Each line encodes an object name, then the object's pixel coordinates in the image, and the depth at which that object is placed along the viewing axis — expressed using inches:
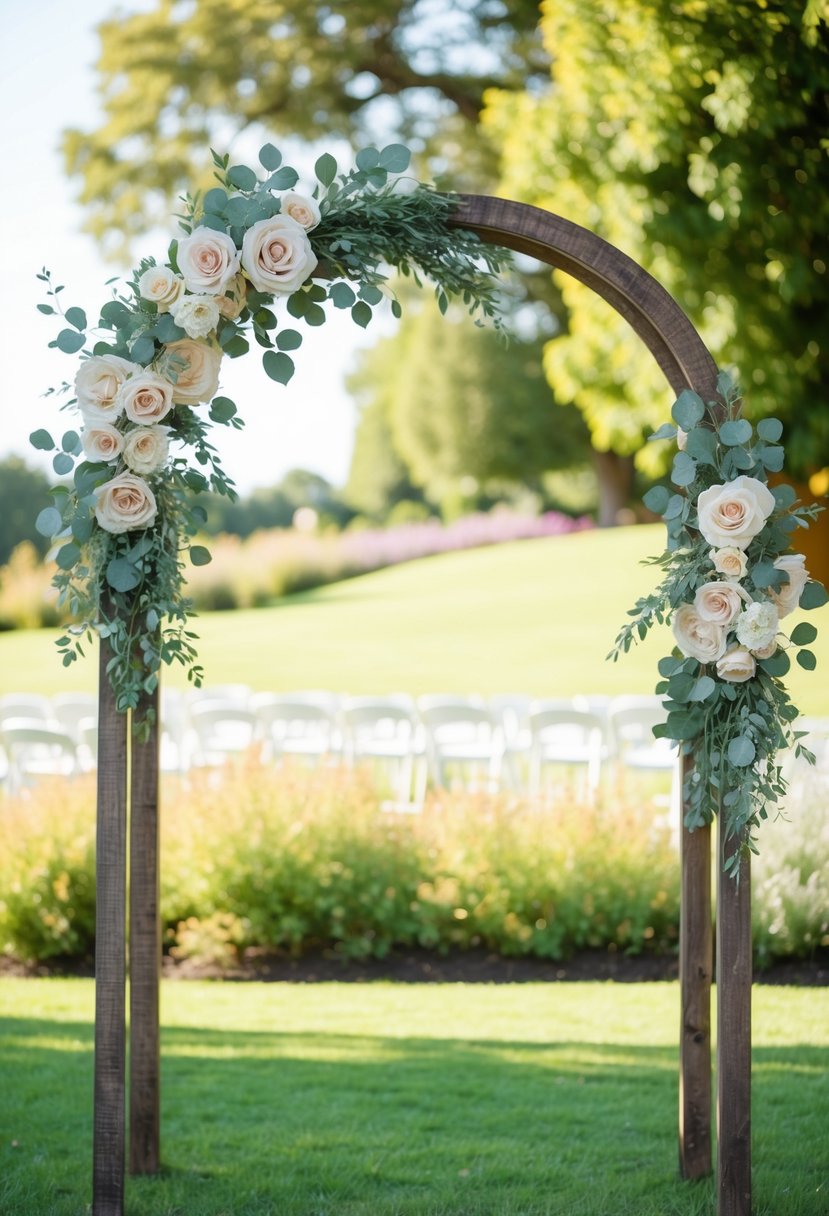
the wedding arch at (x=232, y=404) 115.8
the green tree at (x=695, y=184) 307.4
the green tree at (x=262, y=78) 634.2
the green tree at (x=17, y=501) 899.4
